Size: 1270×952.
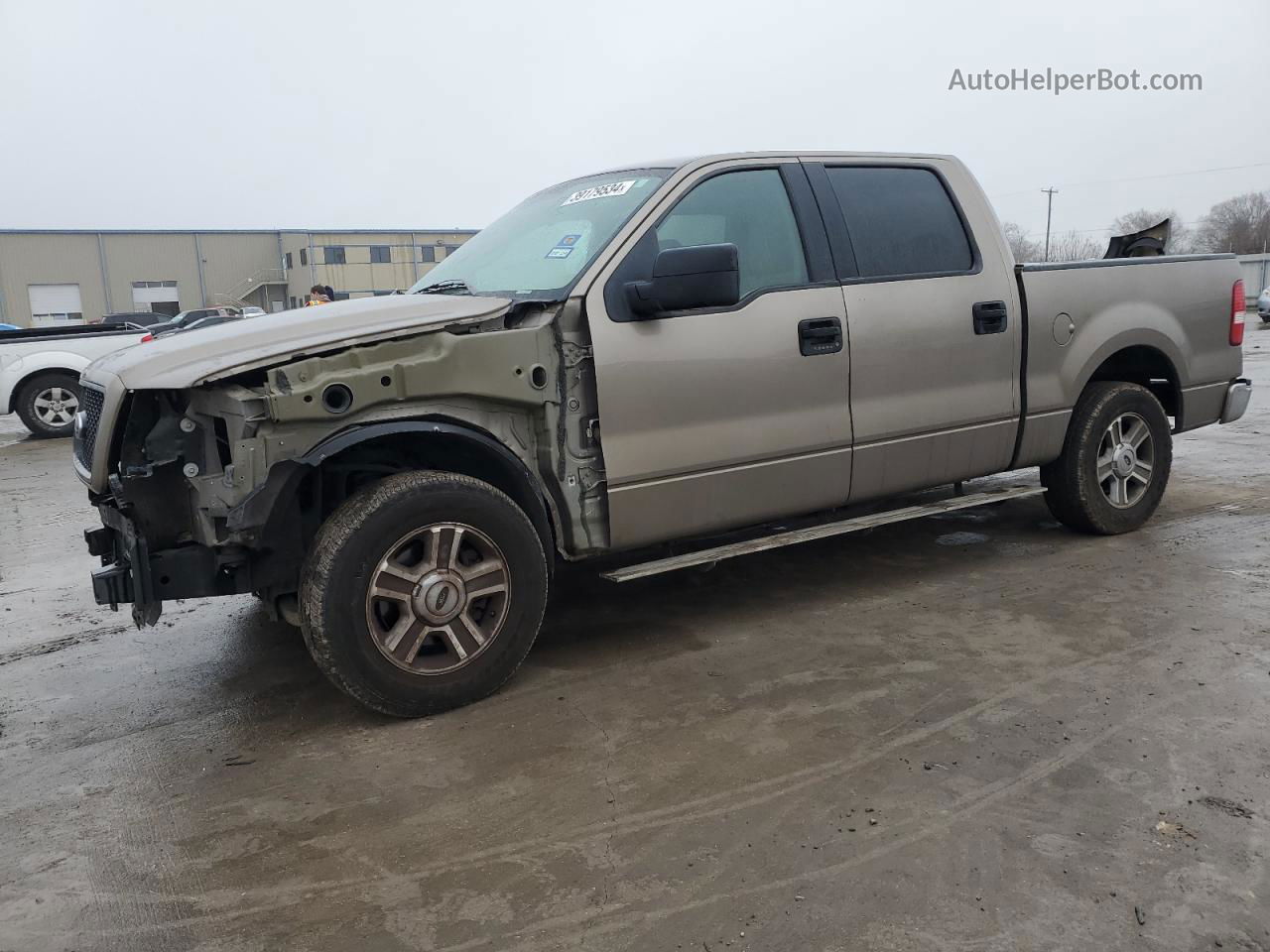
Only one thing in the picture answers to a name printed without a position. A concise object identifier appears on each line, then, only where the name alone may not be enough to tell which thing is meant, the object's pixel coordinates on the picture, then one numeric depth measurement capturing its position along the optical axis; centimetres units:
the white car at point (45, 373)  1224
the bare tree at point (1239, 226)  6419
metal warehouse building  5053
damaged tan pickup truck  338
